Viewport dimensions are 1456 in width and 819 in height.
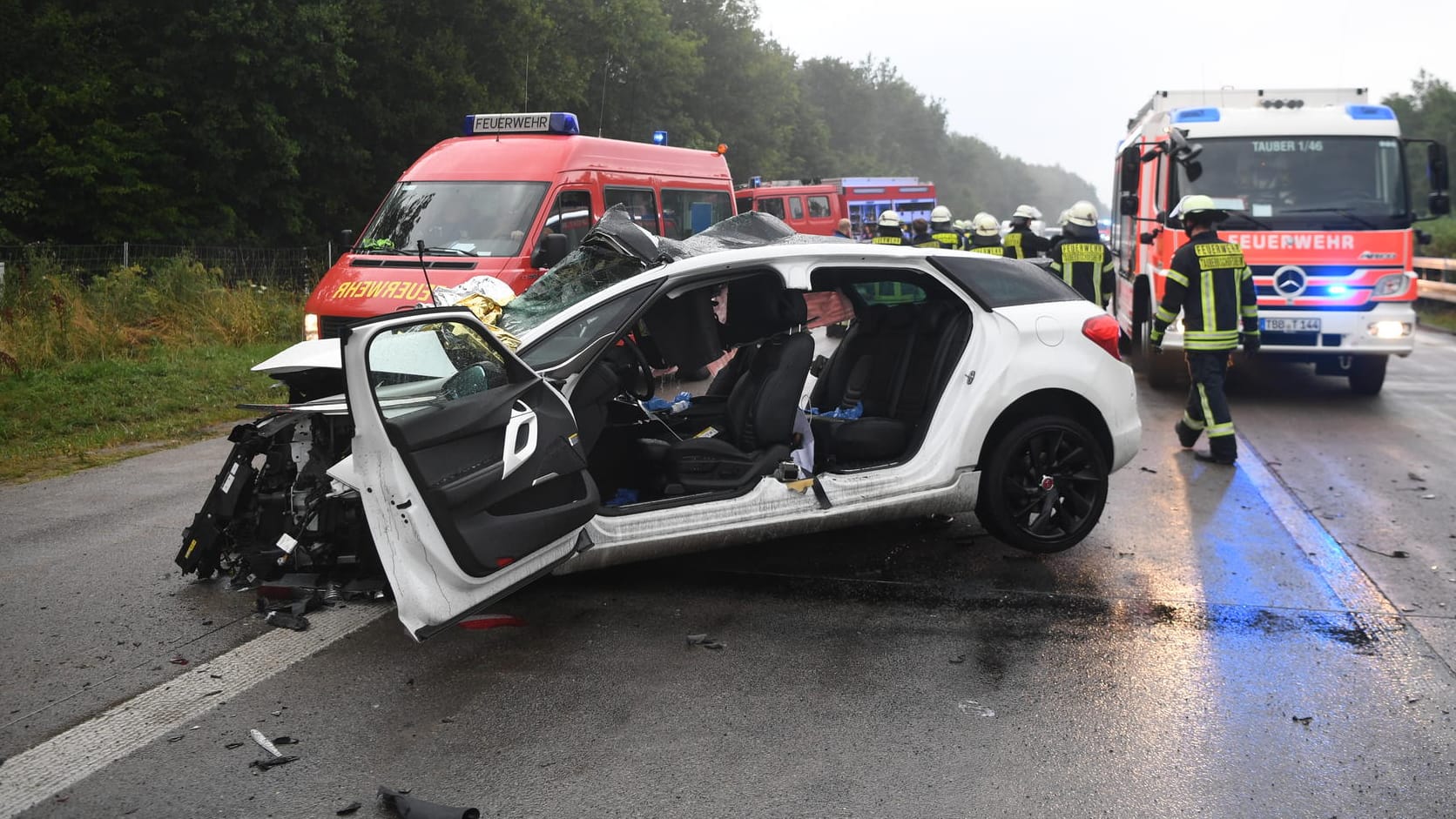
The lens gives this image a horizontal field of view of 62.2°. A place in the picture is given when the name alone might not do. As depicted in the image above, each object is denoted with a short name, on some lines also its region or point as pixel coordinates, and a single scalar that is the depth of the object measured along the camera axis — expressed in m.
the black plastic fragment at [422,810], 3.32
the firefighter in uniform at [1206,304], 8.68
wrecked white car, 4.10
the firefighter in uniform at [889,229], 14.84
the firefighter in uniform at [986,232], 15.26
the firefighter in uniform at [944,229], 14.70
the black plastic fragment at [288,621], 4.85
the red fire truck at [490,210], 9.88
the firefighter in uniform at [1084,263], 11.60
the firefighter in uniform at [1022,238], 13.31
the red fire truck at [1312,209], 10.80
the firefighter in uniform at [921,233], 14.48
